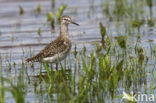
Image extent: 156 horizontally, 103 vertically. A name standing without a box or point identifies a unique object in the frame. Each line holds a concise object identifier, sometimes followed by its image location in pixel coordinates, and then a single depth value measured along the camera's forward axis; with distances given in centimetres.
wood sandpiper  1079
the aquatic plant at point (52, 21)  1620
